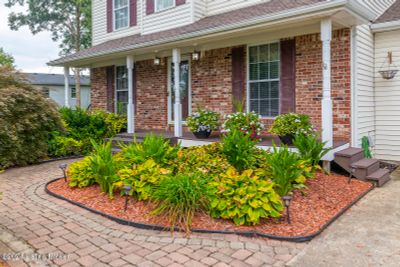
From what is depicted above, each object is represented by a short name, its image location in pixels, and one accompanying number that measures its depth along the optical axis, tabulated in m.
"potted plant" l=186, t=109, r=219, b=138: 7.11
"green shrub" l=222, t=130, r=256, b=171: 4.82
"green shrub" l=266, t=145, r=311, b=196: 4.09
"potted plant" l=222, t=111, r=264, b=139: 6.26
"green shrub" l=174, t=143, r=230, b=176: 4.66
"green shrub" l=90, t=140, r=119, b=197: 4.56
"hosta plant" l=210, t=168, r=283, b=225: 3.49
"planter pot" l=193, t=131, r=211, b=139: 7.14
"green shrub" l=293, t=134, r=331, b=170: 5.17
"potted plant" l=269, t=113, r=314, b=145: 5.79
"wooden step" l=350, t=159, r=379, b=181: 5.46
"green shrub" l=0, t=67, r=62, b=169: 6.68
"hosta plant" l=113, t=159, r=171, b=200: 4.12
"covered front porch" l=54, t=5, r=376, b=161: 6.11
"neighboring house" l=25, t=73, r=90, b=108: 24.82
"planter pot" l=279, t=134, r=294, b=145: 5.88
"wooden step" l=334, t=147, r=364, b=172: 5.55
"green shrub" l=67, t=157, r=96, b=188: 4.98
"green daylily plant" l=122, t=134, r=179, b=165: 4.79
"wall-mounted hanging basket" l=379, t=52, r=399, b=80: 6.96
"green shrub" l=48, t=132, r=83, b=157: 7.93
